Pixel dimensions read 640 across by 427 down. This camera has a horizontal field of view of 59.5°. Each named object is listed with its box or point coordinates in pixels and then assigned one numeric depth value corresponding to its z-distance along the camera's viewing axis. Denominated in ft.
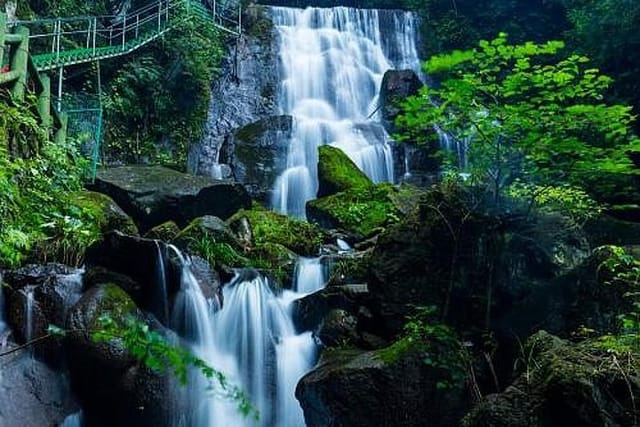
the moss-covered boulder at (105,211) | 26.94
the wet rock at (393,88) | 52.70
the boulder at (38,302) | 18.20
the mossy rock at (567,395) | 11.75
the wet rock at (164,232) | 28.12
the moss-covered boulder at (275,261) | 26.94
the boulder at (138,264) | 21.43
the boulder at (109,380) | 18.01
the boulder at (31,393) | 16.31
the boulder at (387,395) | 15.84
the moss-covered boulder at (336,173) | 40.27
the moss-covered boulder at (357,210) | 35.04
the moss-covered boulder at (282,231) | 31.45
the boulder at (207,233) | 27.02
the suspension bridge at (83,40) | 22.47
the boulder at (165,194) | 32.17
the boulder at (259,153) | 45.93
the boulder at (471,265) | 18.31
